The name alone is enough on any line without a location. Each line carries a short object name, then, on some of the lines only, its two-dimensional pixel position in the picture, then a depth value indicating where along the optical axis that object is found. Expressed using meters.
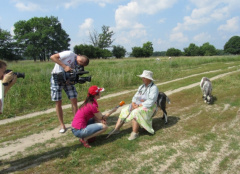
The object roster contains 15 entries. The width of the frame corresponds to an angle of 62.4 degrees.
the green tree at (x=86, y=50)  46.31
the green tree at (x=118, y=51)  59.12
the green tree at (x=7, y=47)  47.07
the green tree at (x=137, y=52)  62.72
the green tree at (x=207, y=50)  77.29
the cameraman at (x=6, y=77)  2.90
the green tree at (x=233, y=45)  73.88
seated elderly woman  4.30
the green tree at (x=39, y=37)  51.28
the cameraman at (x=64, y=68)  4.33
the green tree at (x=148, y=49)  64.19
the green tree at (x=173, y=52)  73.88
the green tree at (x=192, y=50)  80.56
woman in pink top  3.89
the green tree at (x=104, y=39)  64.19
